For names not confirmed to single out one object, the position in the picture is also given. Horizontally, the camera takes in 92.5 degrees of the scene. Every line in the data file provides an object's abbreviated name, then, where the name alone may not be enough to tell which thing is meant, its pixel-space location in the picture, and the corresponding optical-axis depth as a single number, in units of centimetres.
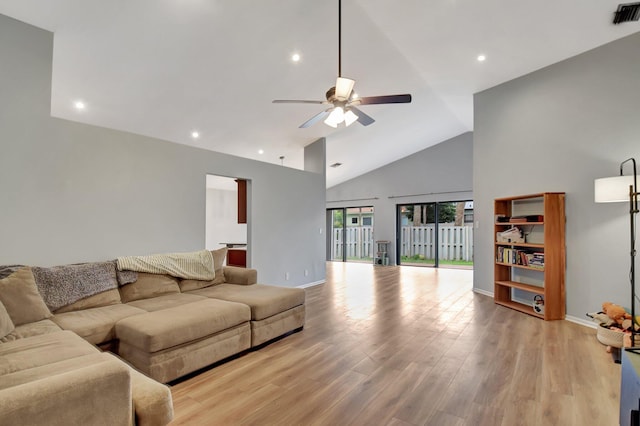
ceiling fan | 285
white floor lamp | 304
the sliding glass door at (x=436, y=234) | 851
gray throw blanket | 262
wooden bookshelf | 400
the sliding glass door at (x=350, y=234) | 1017
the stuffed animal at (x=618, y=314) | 307
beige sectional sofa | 129
